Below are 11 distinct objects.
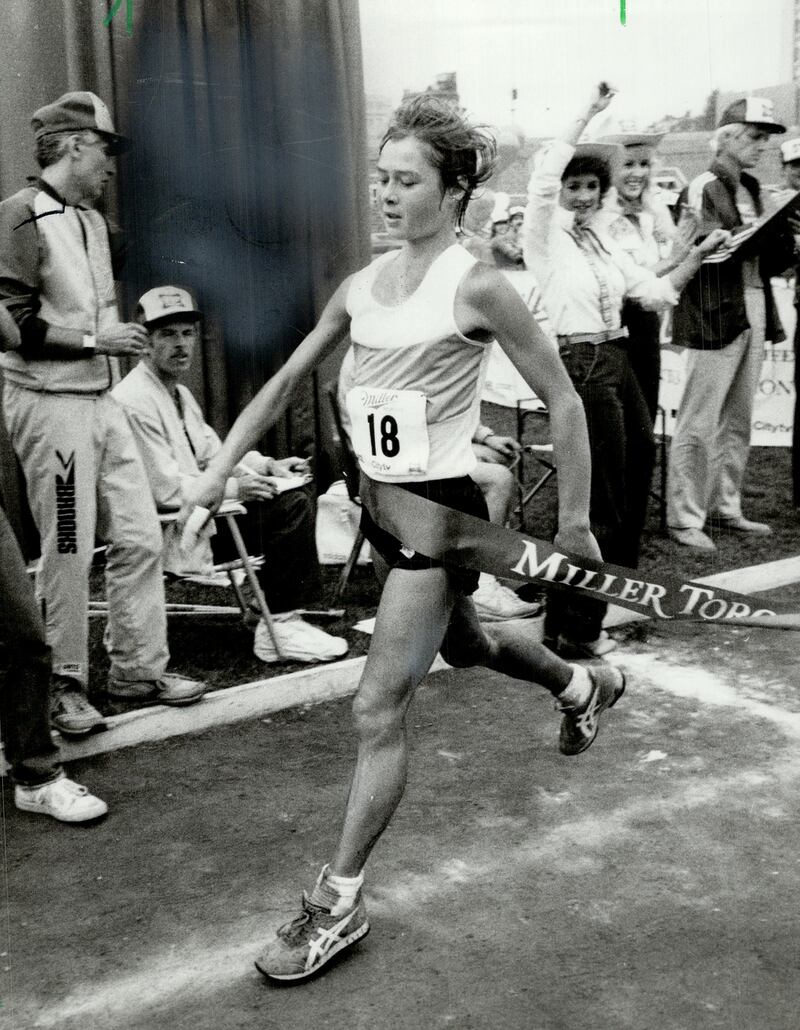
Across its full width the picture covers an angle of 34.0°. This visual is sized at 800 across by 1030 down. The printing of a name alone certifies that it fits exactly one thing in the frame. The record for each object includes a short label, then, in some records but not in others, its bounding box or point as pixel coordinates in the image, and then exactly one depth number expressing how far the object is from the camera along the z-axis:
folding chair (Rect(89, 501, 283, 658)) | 5.12
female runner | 3.09
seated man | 5.03
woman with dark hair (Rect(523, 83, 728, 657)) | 5.43
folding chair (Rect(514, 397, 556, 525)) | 6.66
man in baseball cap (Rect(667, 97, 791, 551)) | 6.92
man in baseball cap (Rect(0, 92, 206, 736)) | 4.29
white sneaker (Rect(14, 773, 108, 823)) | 3.92
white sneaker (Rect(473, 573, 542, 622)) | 5.93
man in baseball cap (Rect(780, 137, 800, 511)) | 7.12
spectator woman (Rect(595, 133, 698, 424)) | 6.28
